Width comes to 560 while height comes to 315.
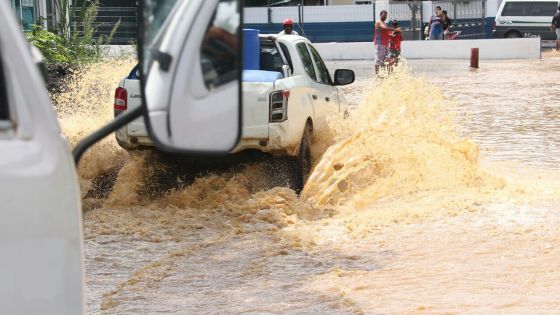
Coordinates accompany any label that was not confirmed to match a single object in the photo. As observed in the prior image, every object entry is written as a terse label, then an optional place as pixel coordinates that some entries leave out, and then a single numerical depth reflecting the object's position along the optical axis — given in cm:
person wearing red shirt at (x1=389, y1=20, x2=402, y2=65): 2486
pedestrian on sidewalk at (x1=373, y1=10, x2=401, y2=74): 2481
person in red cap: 1861
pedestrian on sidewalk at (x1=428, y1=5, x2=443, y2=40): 3975
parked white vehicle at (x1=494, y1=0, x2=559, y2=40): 4169
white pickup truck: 1037
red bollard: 3231
